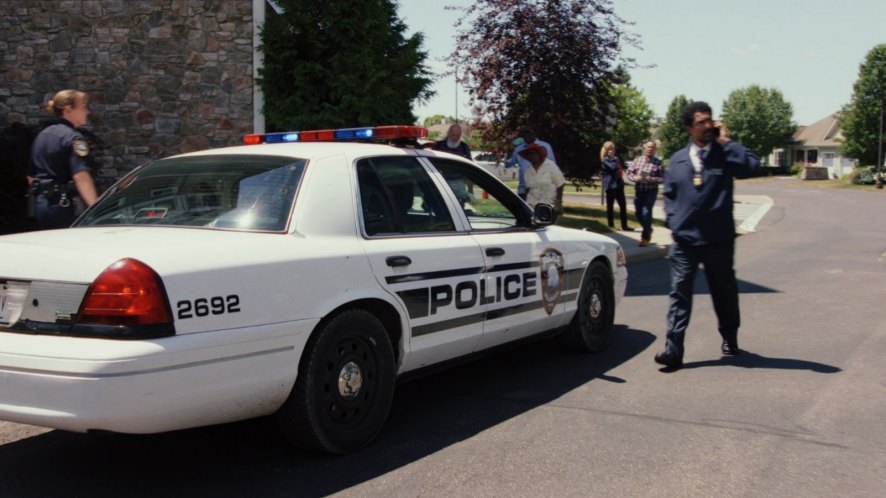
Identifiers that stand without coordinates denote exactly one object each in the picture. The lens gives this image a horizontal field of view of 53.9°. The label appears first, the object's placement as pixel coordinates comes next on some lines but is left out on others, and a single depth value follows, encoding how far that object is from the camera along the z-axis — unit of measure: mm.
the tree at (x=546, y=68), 17812
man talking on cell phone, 6148
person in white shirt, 9352
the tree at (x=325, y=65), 12703
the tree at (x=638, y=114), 54512
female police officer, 6117
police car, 3525
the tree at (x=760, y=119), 90750
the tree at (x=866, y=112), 67062
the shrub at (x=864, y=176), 59281
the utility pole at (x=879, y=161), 53469
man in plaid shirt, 14320
